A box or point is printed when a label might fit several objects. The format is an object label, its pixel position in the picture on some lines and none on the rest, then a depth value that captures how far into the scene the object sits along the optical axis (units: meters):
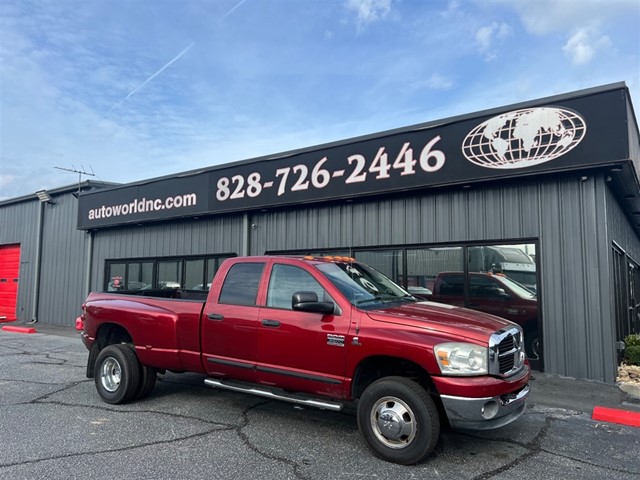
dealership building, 7.48
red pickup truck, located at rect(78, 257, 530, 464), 4.16
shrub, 8.41
